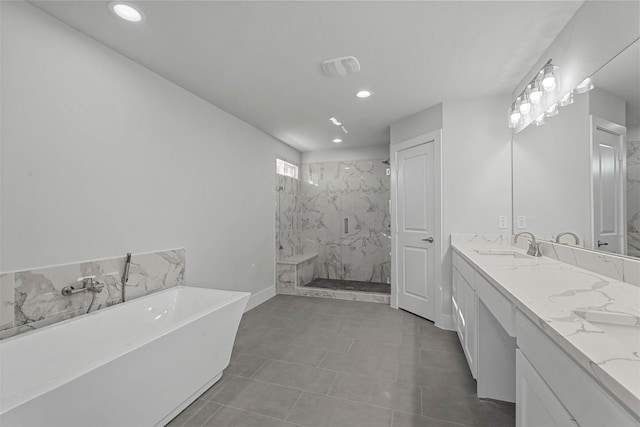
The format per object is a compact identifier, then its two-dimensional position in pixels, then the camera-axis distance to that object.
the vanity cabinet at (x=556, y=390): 0.61
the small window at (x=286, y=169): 4.70
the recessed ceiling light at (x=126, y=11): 1.65
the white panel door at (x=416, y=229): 3.30
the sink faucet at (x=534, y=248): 2.21
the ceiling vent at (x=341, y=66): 2.22
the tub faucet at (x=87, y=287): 1.79
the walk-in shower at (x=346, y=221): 5.14
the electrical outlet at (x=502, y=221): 2.91
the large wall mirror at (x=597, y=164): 1.29
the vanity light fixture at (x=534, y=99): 1.98
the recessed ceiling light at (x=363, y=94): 2.80
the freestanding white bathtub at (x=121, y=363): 1.10
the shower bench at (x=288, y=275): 4.44
